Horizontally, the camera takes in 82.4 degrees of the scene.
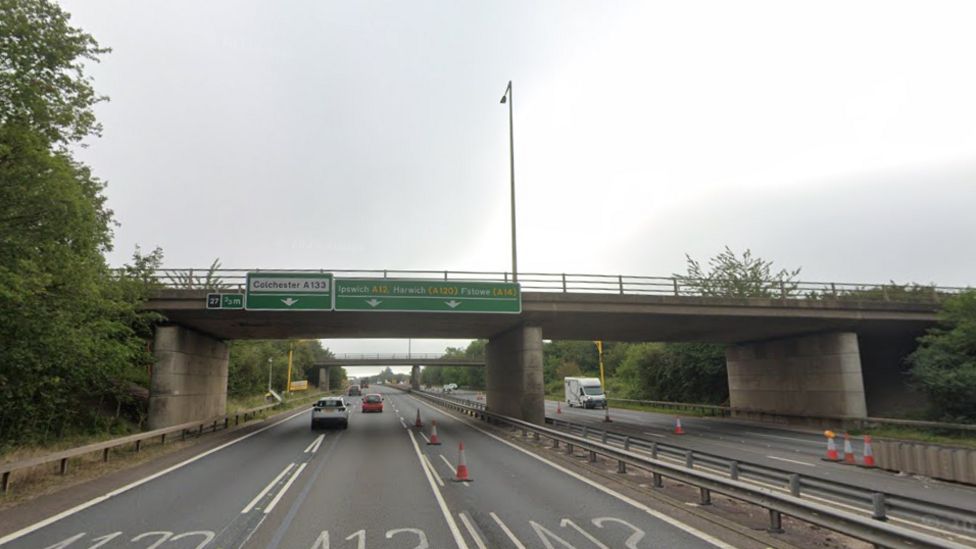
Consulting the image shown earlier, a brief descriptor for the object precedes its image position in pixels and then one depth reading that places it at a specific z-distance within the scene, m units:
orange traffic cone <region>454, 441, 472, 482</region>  13.09
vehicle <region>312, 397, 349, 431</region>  27.97
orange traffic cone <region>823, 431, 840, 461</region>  16.88
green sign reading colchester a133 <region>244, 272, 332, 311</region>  24.00
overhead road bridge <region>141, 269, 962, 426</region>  24.81
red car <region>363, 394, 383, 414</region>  45.81
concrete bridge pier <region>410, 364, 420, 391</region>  136.75
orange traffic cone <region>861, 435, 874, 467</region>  15.54
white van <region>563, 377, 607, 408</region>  50.62
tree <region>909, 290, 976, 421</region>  24.91
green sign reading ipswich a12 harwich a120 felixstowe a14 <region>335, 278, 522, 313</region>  24.64
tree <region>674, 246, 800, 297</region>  46.56
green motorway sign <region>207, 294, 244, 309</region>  23.62
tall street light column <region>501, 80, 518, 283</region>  29.42
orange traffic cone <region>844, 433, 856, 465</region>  16.41
